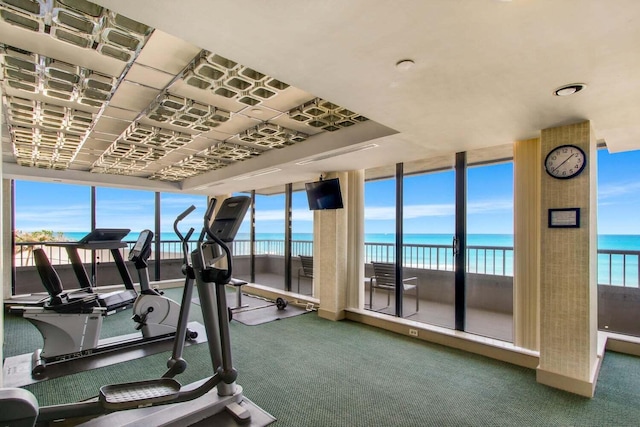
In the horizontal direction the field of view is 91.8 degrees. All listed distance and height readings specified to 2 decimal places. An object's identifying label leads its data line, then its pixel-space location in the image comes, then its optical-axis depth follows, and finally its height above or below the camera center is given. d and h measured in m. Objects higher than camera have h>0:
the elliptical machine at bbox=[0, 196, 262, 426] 2.10 -1.25
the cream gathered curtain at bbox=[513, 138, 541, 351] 3.38 -0.28
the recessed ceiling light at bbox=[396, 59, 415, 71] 1.83 +0.93
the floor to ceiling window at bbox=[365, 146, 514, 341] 4.09 -0.92
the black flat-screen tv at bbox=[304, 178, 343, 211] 5.10 +0.41
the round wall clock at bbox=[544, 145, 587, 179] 2.79 +0.54
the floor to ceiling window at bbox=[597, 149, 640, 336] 4.08 -0.95
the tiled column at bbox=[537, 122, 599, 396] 2.74 -0.54
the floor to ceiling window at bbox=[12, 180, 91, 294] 6.77 -0.07
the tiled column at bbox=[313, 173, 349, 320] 5.18 -0.71
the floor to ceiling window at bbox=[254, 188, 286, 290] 8.14 -0.88
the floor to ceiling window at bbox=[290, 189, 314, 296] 6.94 -0.68
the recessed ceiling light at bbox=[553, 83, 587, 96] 2.09 +0.91
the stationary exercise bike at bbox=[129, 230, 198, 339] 4.10 -1.22
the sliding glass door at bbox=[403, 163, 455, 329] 4.90 -1.13
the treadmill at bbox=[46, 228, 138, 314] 4.15 -0.65
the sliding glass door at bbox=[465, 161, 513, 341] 4.53 -1.27
